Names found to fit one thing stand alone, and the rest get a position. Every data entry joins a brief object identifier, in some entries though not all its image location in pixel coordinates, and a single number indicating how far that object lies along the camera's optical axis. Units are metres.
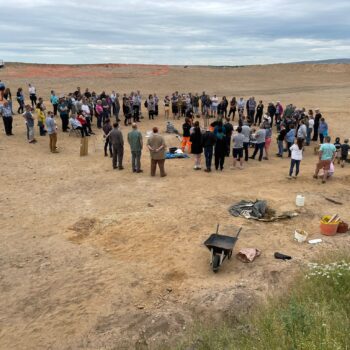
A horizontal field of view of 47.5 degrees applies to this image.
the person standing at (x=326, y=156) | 12.34
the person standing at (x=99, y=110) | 19.97
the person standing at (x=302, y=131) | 15.63
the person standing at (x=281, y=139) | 15.95
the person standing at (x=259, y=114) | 21.24
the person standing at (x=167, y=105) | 22.89
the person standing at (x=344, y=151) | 14.53
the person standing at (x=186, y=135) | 16.30
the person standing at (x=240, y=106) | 22.61
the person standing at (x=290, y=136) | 15.96
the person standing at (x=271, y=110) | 21.09
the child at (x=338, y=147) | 15.34
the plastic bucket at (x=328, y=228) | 8.73
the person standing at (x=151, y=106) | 22.41
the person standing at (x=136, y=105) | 21.44
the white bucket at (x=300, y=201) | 10.35
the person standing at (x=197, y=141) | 13.72
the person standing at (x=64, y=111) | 18.42
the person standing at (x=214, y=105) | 23.05
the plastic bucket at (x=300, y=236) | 8.46
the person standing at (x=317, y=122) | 18.39
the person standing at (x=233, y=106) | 22.00
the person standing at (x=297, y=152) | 12.41
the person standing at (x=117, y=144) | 13.42
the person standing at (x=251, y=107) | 21.72
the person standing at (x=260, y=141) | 14.91
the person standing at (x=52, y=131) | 15.38
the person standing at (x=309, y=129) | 17.81
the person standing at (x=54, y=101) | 21.03
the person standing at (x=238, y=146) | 13.77
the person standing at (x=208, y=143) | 13.20
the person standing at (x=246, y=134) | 14.59
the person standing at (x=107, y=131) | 15.34
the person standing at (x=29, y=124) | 16.30
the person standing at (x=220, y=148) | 13.42
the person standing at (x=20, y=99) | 21.28
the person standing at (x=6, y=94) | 22.75
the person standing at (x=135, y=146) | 13.03
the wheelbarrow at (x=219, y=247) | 7.41
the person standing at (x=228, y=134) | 15.01
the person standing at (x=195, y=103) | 23.23
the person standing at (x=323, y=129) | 17.61
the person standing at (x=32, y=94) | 24.00
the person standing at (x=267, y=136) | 15.49
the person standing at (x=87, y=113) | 18.57
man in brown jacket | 12.69
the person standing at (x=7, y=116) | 17.05
